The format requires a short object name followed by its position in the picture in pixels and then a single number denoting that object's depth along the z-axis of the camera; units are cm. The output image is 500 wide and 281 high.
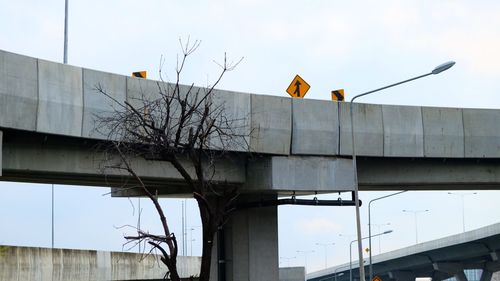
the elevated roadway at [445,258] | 8507
